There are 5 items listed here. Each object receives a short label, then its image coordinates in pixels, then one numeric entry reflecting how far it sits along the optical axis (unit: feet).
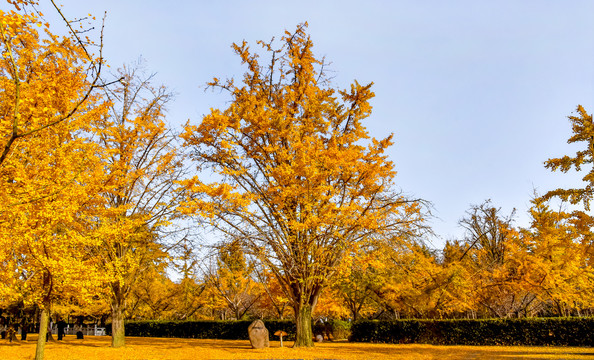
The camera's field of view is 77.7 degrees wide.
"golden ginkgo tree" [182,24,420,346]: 46.09
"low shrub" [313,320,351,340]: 93.86
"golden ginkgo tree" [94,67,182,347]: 57.47
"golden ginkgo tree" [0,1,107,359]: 32.83
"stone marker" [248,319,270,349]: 62.59
